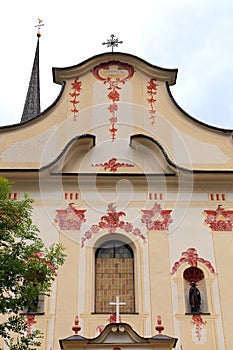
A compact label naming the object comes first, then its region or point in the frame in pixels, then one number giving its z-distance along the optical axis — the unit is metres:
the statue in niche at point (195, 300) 10.38
